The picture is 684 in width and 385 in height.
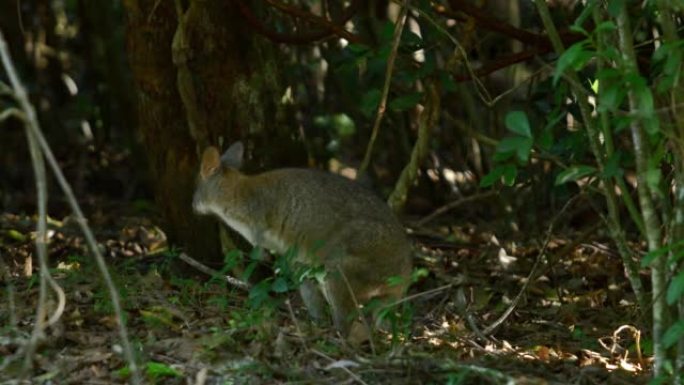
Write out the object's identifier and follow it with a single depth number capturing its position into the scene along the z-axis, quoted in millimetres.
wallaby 13469
